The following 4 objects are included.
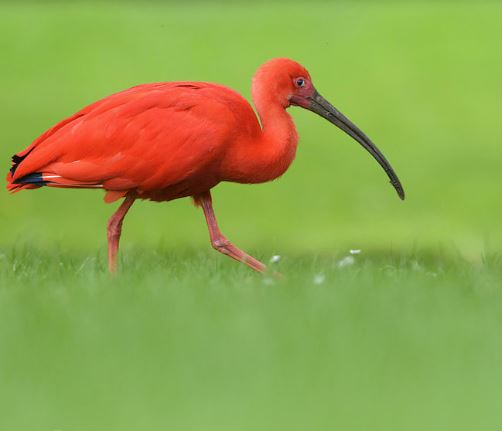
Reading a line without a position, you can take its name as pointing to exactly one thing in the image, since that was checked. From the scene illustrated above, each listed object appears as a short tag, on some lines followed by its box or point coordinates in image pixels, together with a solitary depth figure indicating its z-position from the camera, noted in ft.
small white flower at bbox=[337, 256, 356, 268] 51.89
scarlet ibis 49.85
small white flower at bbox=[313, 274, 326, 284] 46.17
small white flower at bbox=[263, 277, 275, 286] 45.34
